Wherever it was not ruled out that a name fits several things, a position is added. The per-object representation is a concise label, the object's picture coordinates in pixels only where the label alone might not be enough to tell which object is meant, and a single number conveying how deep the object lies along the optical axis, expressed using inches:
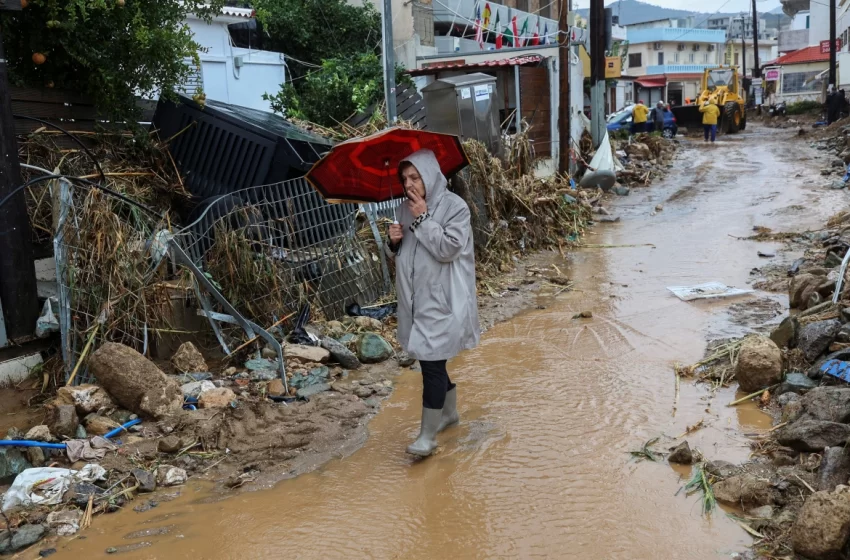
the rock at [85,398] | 175.0
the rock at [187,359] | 202.3
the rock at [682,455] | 154.3
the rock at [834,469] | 133.5
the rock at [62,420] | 167.8
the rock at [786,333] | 209.6
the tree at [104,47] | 240.2
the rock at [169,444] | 163.9
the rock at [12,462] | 155.1
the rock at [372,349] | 228.4
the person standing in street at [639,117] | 1007.6
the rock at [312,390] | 199.0
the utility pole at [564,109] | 559.2
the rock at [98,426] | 171.2
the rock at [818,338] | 196.2
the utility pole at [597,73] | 660.7
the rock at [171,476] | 154.7
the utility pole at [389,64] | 306.0
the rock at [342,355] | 221.9
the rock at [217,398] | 185.9
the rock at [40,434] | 164.2
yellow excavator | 1144.8
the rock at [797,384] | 183.2
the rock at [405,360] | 227.0
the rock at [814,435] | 147.4
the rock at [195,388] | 189.5
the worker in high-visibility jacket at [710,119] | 1023.0
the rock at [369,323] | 249.3
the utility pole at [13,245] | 192.9
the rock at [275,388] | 198.4
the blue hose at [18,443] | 157.8
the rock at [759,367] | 191.6
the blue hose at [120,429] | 169.6
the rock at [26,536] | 131.6
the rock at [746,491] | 136.9
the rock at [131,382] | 178.1
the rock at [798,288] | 258.5
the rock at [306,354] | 216.7
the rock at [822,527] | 115.2
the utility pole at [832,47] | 1240.8
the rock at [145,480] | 151.3
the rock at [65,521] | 137.3
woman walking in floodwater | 155.2
